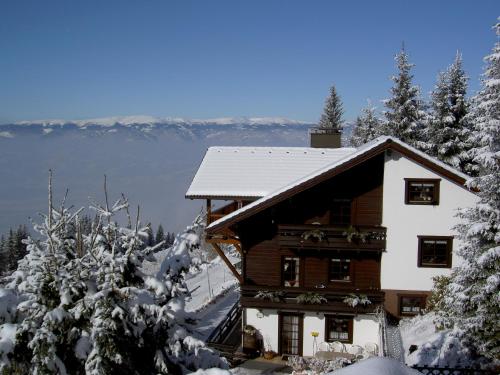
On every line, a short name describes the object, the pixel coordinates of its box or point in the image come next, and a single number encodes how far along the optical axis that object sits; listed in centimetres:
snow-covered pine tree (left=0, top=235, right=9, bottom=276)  10411
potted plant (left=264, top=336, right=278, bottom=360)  2098
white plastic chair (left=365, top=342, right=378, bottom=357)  2018
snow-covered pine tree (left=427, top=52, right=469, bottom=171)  3119
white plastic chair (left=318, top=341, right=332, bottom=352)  2083
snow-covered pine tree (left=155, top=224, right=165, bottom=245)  14714
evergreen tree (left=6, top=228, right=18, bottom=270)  9775
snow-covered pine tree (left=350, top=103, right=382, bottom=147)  4402
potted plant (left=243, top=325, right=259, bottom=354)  2100
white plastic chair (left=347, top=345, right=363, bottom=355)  2034
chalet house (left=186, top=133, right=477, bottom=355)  2041
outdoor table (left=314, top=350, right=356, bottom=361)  1953
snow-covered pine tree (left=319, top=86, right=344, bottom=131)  5441
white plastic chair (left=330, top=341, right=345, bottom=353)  2058
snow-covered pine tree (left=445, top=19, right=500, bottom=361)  1450
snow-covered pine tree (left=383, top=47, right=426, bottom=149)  3328
